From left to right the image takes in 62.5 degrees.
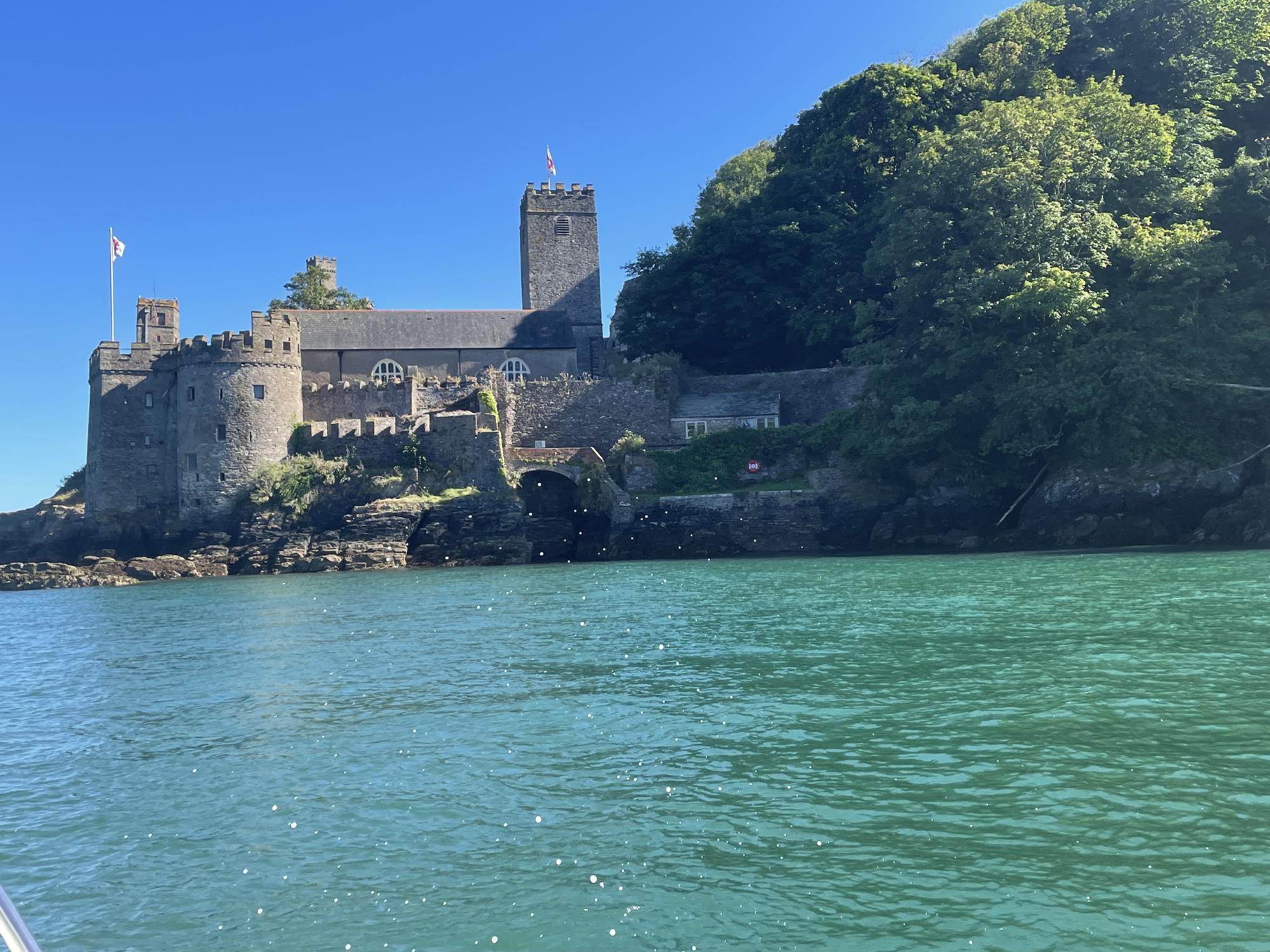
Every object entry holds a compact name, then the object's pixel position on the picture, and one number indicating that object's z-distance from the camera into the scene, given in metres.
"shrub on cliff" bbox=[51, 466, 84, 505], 59.09
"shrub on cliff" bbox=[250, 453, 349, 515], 50.09
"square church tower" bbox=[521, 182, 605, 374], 74.06
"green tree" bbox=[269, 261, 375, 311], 69.69
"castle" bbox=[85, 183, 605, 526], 52.38
